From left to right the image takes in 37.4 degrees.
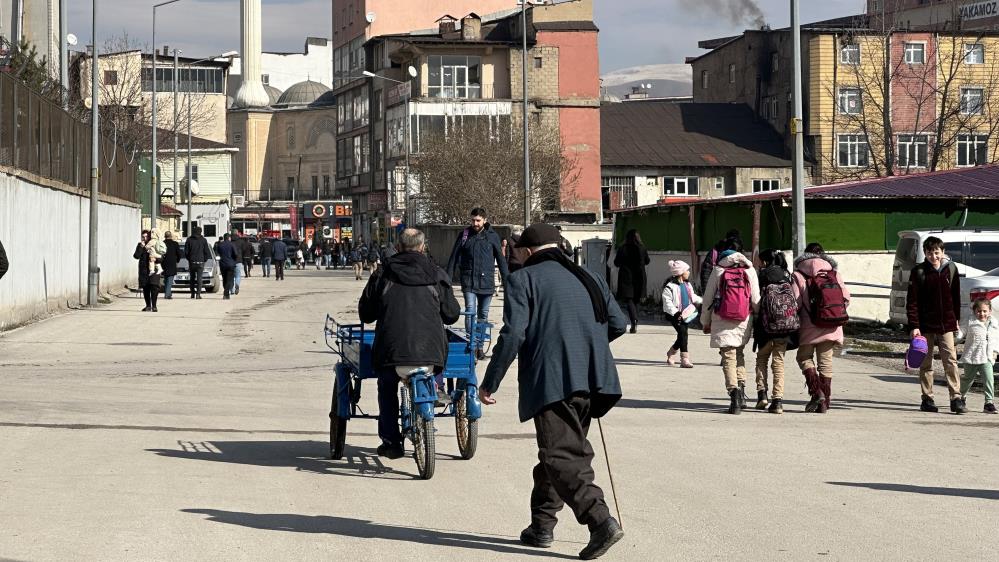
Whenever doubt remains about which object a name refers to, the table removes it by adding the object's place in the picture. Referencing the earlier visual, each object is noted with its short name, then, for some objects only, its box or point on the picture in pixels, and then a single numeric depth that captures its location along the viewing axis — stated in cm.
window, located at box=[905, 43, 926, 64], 7681
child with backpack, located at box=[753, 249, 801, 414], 1379
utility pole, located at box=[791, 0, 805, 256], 2386
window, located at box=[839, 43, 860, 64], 7675
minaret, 12756
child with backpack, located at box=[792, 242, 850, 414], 1387
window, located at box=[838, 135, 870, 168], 7894
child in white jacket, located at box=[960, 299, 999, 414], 1420
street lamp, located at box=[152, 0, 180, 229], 5291
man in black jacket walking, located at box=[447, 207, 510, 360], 1939
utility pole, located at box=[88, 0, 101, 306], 3209
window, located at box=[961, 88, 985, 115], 7462
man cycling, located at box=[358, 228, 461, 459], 961
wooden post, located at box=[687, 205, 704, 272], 3448
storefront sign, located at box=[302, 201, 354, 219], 9500
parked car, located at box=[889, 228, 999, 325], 2417
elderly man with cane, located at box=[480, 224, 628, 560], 714
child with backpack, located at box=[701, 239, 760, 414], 1396
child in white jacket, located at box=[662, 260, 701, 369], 1850
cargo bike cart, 952
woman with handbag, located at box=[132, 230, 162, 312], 3047
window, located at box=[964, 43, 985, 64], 7788
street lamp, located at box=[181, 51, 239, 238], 6919
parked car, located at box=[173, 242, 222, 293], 4081
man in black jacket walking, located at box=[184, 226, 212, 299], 3697
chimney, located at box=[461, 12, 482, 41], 8031
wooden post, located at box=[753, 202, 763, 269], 3006
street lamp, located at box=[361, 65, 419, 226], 7435
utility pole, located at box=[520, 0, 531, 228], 4587
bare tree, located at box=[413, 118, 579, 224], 6306
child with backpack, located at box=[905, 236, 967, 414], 1409
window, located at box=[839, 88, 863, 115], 7712
